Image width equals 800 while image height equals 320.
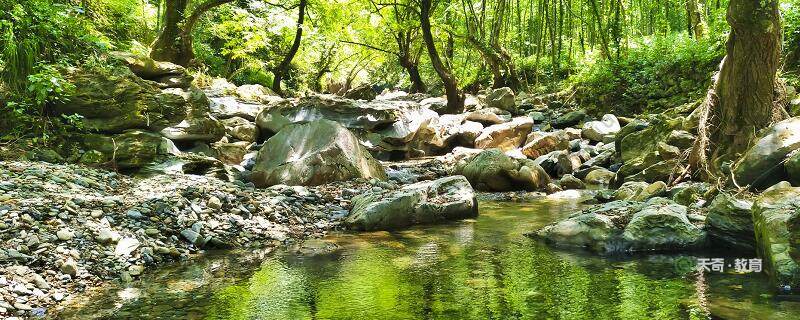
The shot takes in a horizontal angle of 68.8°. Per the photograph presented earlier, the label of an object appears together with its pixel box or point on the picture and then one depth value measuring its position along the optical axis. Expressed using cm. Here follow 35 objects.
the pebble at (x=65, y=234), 508
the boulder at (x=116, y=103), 924
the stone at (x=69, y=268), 461
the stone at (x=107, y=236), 527
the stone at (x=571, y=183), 1059
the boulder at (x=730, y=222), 522
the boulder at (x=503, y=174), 1038
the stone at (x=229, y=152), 1150
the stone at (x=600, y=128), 1440
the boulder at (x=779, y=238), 409
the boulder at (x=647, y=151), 945
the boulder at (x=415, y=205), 718
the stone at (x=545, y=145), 1411
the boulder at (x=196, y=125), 1063
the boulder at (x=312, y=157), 948
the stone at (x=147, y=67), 1266
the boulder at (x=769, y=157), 662
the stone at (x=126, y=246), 519
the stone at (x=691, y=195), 695
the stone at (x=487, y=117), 1712
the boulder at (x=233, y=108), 1442
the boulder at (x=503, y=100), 1888
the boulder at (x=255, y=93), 1633
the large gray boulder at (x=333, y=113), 1380
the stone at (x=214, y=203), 680
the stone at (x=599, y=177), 1118
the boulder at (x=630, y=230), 562
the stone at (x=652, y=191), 776
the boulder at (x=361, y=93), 2648
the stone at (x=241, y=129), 1327
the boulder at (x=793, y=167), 618
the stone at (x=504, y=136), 1549
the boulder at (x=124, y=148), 888
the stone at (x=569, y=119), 1698
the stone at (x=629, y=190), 813
